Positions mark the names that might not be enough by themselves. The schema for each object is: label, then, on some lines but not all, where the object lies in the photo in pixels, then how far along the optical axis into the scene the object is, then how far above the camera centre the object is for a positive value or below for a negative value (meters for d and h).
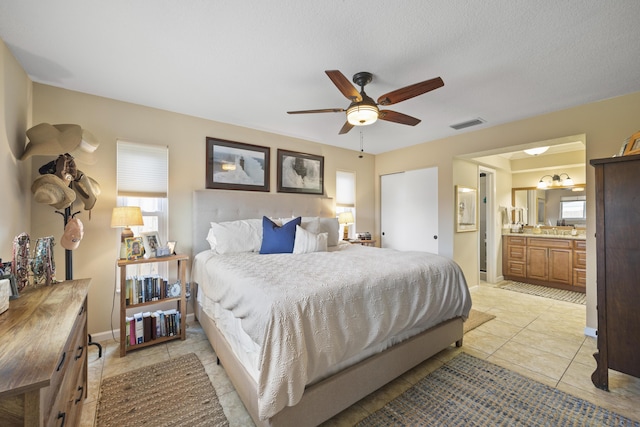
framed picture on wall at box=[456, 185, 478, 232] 4.27 +0.12
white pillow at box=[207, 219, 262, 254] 2.94 -0.24
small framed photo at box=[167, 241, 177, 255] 2.82 -0.33
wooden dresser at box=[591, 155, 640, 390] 1.85 -0.37
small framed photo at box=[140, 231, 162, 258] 2.66 -0.27
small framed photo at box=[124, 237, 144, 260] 2.60 -0.31
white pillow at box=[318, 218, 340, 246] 3.50 -0.18
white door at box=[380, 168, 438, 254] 4.46 +0.10
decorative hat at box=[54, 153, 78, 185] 2.18 +0.41
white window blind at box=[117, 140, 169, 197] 2.86 +0.54
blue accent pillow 2.89 -0.25
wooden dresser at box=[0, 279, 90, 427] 0.70 -0.43
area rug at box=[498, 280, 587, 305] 4.12 -1.31
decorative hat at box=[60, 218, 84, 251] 2.15 -0.15
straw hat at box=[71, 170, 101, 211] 2.34 +0.25
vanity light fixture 4.98 +0.67
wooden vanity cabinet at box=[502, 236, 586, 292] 4.47 -0.84
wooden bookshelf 2.44 -0.86
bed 1.36 -0.69
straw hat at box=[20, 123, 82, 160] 2.10 +0.63
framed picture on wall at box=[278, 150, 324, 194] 4.06 +0.71
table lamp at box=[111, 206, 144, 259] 2.52 -0.01
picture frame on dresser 2.02 +0.56
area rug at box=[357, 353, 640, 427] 1.66 -1.31
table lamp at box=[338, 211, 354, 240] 4.56 -0.05
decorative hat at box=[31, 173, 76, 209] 2.01 +0.21
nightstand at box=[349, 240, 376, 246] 4.53 -0.45
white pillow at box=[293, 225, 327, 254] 2.88 -0.30
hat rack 2.26 -0.41
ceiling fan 1.94 +0.97
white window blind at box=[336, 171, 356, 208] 4.87 +0.51
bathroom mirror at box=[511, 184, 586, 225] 4.95 +0.30
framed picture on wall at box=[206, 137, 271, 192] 3.44 +0.71
